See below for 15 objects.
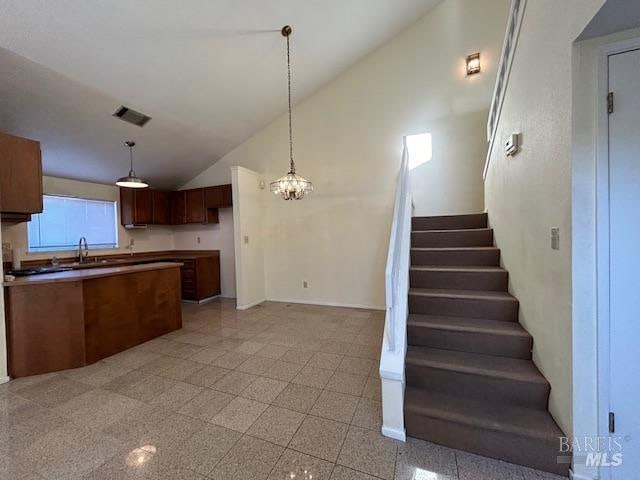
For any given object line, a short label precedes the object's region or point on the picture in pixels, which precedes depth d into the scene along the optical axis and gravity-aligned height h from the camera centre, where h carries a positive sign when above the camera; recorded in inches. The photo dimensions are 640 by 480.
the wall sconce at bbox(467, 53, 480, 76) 151.6 +98.6
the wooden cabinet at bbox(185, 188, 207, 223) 215.8 +26.6
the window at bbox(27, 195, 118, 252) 160.2 +10.9
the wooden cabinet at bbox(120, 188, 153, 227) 201.2 +25.2
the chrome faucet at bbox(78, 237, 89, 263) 174.2 -7.3
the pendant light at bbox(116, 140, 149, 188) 141.6 +31.6
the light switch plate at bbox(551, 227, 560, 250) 57.1 -2.0
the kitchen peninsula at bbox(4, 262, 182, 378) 98.4 -32.1
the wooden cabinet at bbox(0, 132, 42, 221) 104.5 +27.4
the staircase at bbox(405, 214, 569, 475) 57.5 -36.6
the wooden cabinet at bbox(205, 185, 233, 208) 206.5 +32.9
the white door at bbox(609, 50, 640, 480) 49.0 -5.0
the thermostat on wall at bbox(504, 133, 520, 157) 80.0 +27.5
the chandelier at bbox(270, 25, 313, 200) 121.4 +23.7
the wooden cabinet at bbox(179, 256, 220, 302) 200.6 -32.3
